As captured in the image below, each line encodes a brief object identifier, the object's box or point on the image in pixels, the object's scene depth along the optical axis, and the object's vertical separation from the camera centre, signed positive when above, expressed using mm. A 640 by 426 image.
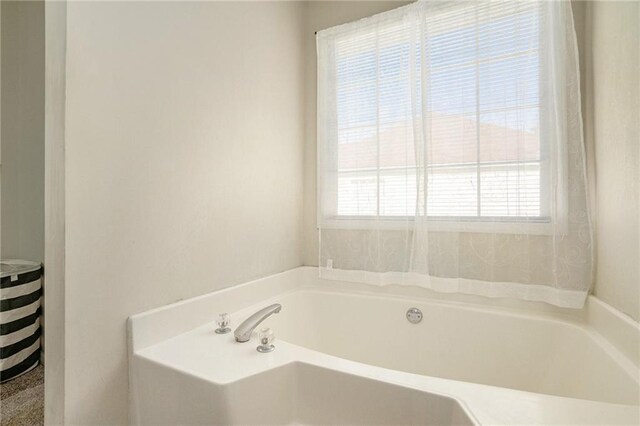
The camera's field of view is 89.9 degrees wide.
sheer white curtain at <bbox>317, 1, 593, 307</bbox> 1285 +300
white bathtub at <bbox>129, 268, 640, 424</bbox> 780 -462
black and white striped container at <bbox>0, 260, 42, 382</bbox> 1430 -476
